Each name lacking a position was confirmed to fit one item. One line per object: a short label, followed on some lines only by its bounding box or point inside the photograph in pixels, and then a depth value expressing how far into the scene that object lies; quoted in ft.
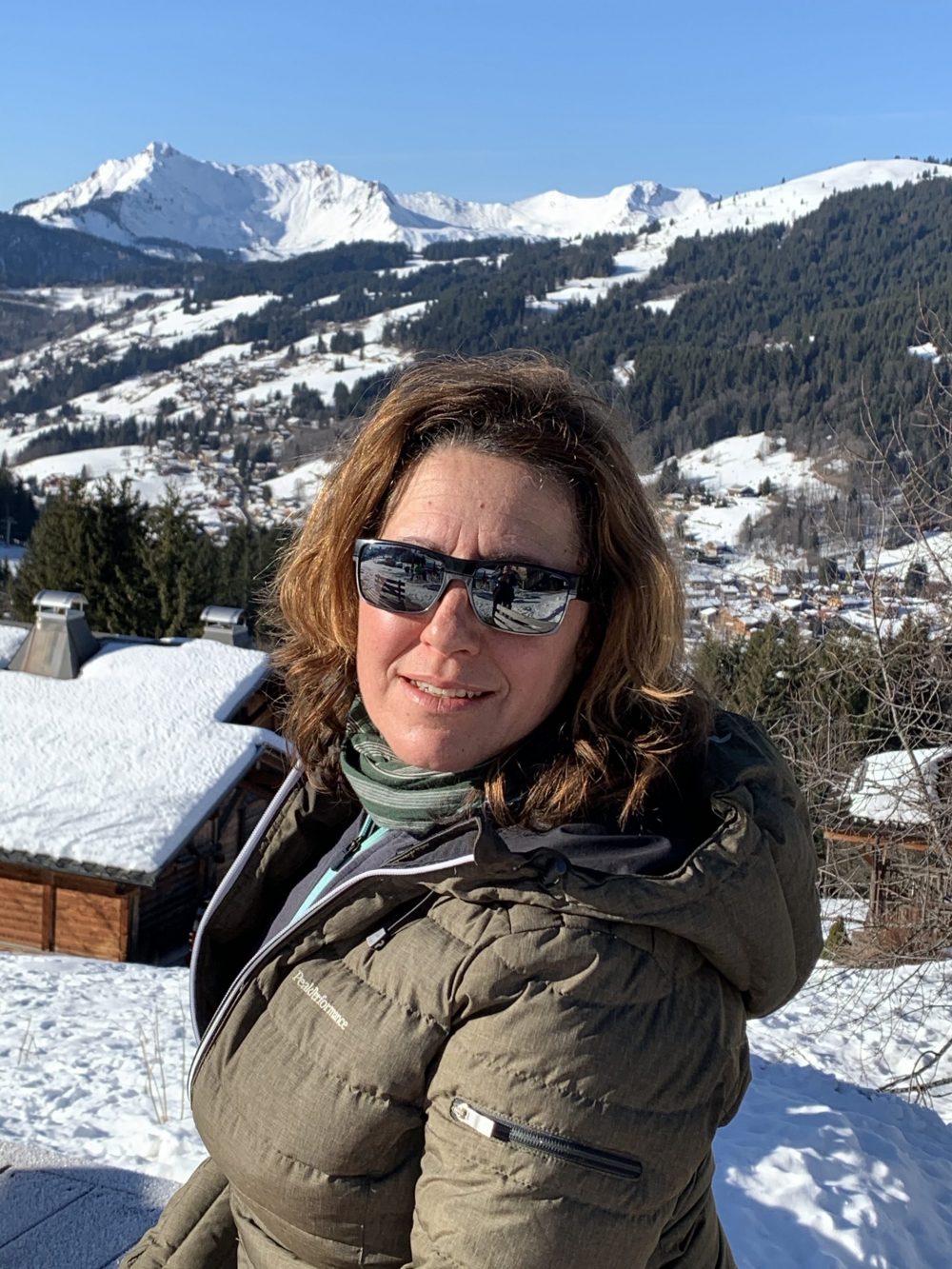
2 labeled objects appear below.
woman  3.55
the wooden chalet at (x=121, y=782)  37.93
